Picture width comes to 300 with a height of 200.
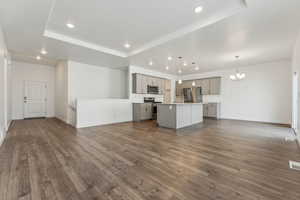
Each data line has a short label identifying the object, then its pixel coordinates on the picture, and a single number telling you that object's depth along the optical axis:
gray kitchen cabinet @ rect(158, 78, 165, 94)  8.34
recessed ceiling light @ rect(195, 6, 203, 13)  2.61
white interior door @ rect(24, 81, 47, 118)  6.85
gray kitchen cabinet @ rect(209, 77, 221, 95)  7.70
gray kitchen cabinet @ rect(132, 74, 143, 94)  6.91
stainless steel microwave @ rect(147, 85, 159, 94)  7.62
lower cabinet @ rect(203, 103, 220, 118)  7.68
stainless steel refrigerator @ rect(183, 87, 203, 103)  7.89
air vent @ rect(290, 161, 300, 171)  2.21
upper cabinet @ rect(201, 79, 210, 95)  8.05
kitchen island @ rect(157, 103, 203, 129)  4.96
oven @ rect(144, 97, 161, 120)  7.39
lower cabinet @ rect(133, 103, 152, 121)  6.67
